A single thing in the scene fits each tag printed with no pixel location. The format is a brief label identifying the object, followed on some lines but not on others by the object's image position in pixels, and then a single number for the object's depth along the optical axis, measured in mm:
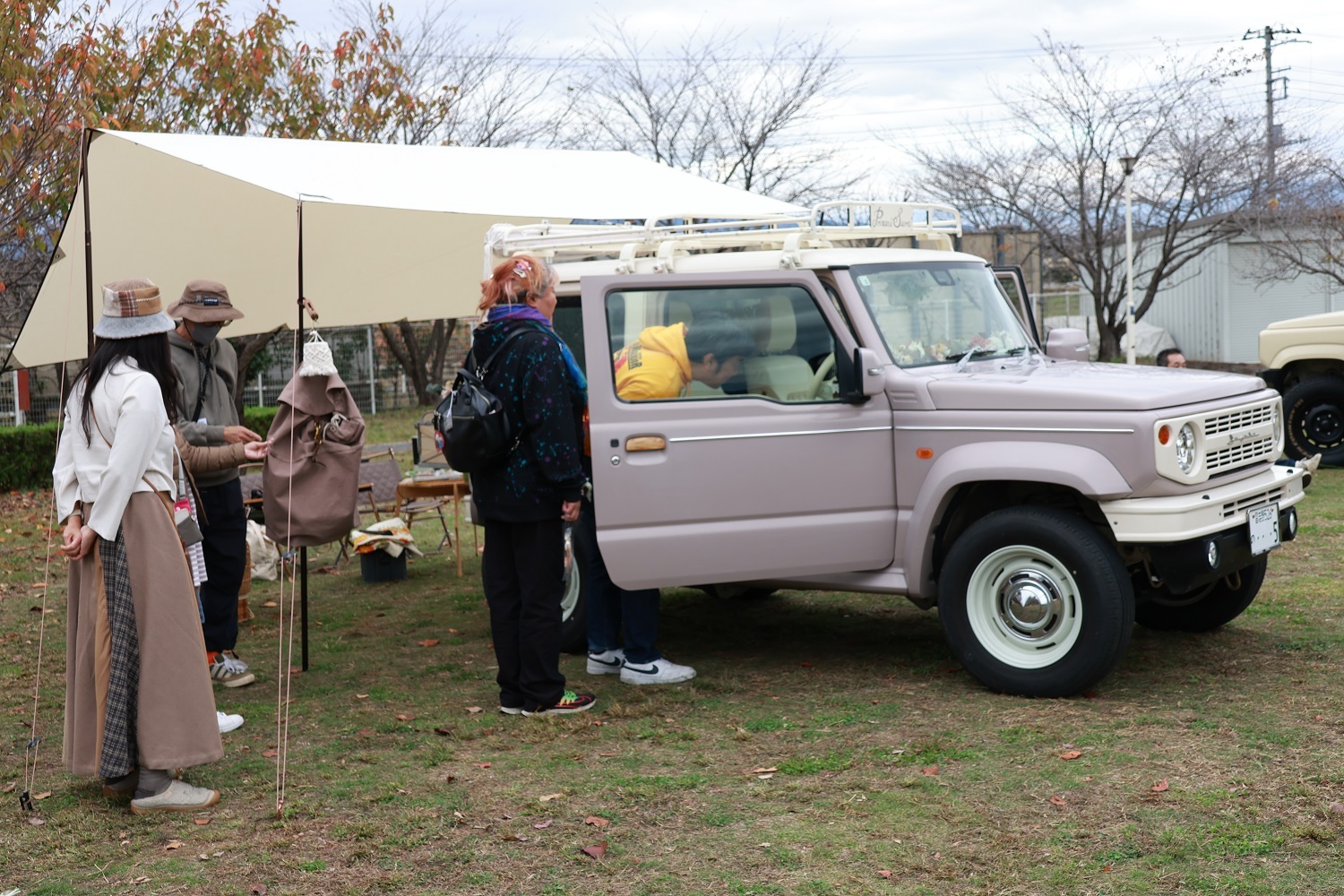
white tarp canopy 6590
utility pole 24219
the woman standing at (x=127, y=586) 4520
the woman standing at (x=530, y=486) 5461
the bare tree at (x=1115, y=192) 24266
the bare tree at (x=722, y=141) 26766
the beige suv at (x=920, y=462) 5391
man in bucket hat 6164
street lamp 22156
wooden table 9523
